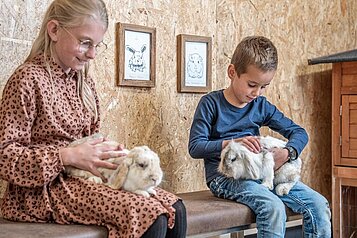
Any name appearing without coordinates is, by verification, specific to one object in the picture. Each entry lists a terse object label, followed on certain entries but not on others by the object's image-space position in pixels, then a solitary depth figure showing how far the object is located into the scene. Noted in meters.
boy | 2.06
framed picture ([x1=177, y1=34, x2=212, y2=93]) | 2.55
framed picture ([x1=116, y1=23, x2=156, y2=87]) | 2.33
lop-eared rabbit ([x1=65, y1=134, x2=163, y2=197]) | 1.66
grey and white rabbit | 2.07
